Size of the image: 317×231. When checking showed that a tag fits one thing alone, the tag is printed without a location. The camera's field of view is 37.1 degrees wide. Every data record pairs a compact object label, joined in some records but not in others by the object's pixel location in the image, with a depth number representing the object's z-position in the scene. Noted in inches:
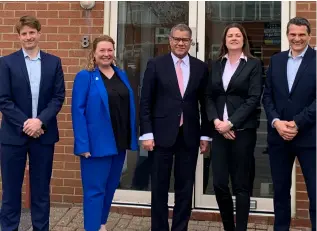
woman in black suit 156.7
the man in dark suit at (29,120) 151.9
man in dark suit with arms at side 161.9
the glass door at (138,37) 209.6
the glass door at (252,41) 199.6
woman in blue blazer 158.7
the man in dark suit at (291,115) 145.7
